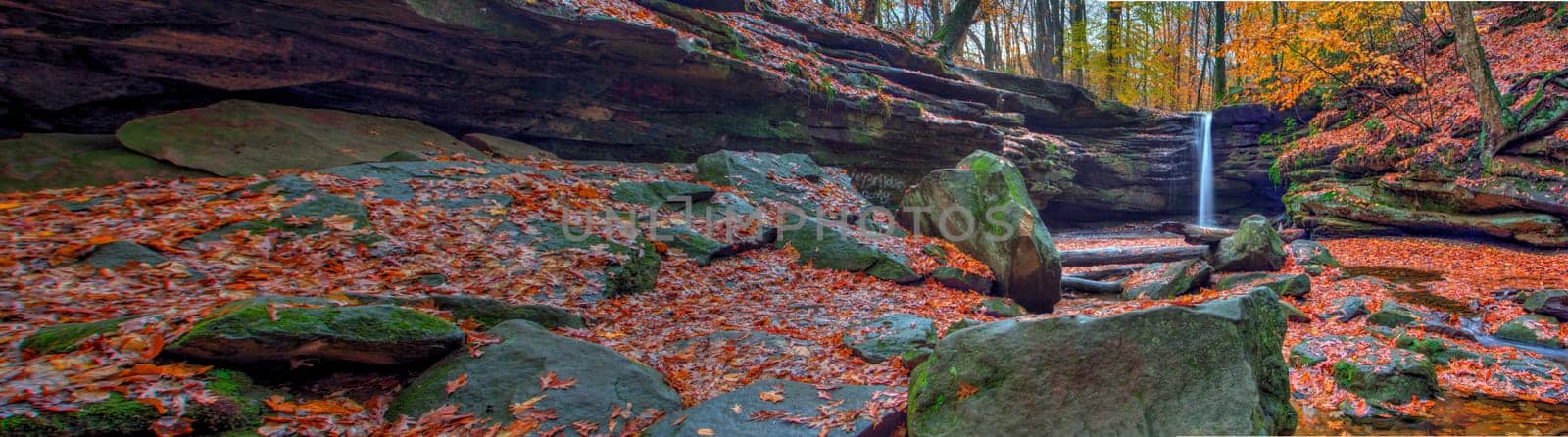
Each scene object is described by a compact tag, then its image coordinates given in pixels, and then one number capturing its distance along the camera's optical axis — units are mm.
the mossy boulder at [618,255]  6711
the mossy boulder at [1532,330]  7539
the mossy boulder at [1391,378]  5871
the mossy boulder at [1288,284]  9586
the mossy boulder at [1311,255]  11211
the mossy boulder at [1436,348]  6871
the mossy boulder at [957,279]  8445
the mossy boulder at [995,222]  8773
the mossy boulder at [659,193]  8977
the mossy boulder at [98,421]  2547
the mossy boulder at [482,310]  5016
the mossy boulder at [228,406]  2994
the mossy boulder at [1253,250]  10789
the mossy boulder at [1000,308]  7544
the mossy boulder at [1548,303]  8071
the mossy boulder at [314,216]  5957
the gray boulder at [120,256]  4836
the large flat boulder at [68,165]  7137
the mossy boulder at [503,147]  10992
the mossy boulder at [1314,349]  6730
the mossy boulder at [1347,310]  8500
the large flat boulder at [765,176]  10398
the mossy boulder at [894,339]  5258
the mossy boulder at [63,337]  3375
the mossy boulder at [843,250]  8359
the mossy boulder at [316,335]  3381
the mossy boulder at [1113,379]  3330
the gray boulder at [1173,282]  10078
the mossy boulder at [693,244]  7934
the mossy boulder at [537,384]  3738
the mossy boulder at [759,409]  3734
